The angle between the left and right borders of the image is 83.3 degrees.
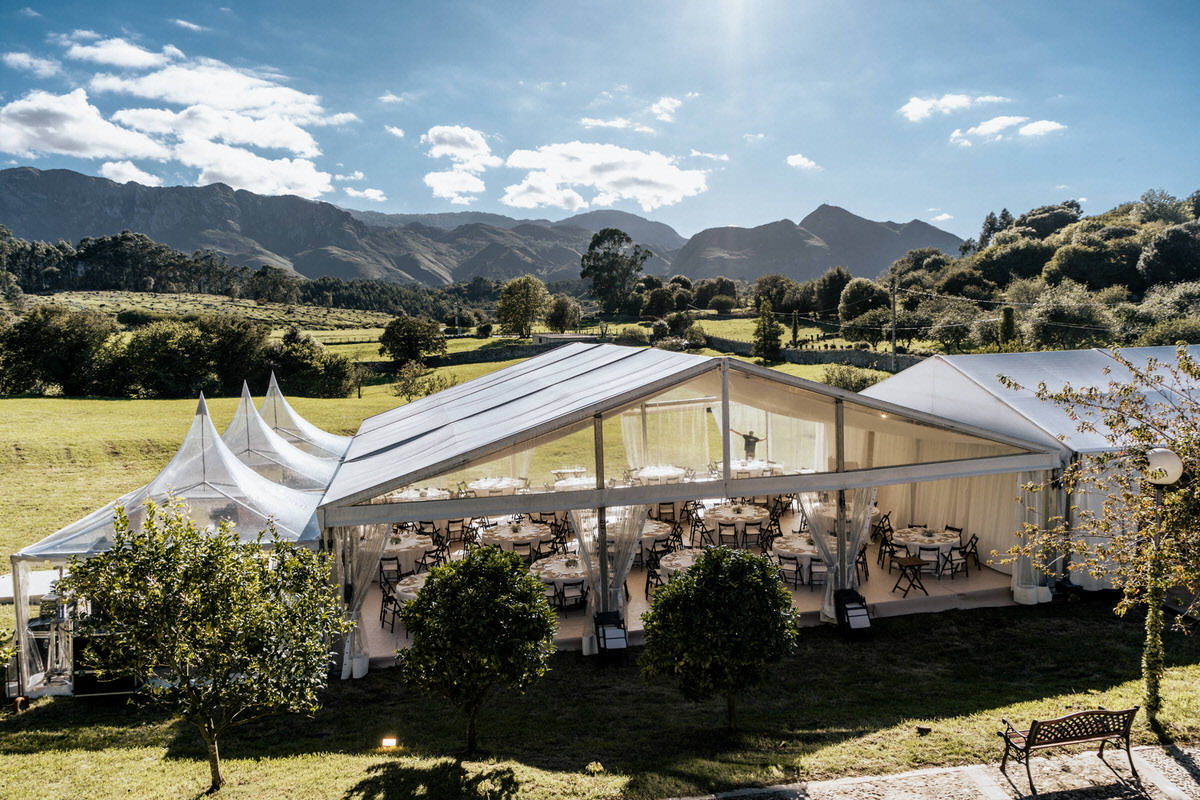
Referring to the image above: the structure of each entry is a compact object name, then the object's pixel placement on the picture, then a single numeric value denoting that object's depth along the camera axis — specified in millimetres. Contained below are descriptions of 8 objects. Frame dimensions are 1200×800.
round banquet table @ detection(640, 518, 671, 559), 12375
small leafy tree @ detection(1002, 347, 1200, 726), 5820
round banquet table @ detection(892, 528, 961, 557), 11594
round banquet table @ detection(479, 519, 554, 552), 12344
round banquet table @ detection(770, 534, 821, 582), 11242
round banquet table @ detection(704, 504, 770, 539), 12825
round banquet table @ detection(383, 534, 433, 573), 12156
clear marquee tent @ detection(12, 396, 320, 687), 8570
